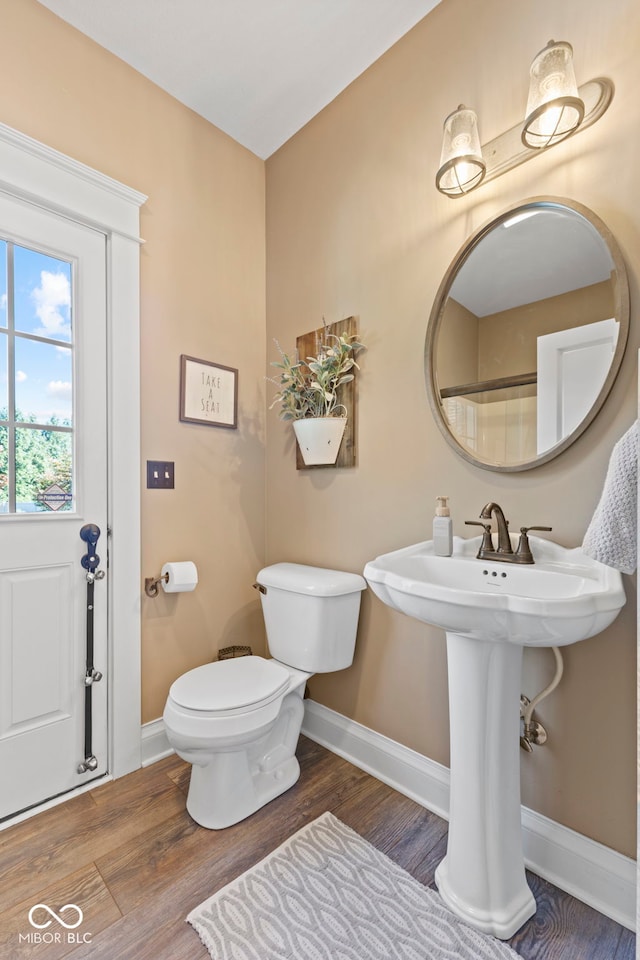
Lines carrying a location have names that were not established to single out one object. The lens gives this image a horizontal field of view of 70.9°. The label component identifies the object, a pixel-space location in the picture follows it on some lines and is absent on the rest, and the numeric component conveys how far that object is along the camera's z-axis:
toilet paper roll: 1.75
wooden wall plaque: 1.82
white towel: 0.91
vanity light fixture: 1.17
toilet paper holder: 1.79
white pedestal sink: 1.11
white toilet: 1.38
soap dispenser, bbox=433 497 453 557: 1.39
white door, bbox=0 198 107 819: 1.48
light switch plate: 1.82
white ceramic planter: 1.78
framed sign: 1.92
